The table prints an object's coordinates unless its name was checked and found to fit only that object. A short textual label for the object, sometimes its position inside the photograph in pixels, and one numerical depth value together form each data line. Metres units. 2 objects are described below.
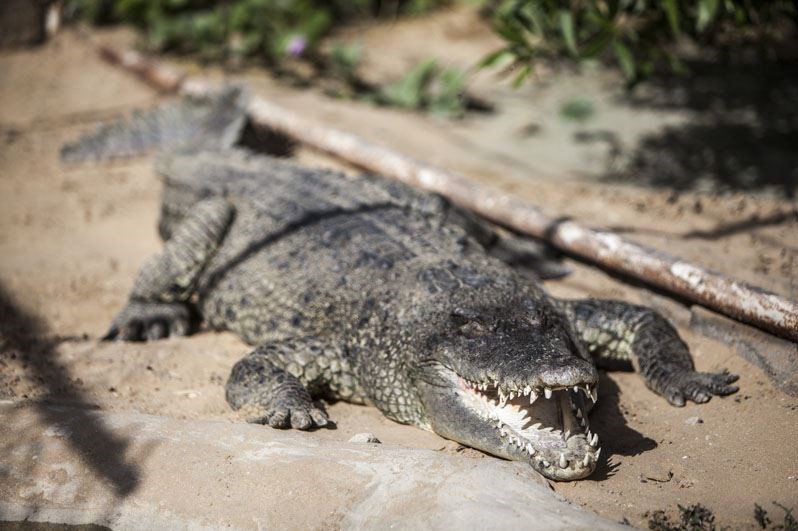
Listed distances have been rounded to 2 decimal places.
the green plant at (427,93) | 8.26
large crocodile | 3.30
